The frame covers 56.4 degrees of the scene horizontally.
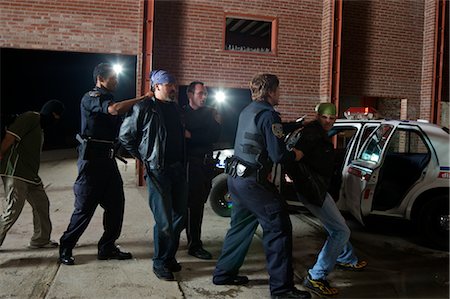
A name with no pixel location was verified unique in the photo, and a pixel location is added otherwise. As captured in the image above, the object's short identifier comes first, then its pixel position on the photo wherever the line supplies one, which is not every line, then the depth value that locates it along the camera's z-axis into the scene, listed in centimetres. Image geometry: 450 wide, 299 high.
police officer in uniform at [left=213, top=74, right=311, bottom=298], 329
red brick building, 938
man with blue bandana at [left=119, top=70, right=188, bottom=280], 373
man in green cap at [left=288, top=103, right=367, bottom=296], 364
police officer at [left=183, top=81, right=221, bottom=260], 450
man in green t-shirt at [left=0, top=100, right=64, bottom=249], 438
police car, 520
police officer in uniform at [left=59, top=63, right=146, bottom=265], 404
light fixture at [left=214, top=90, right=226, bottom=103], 1060
